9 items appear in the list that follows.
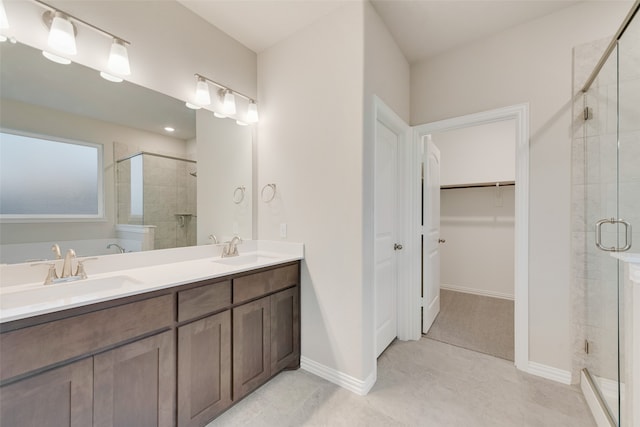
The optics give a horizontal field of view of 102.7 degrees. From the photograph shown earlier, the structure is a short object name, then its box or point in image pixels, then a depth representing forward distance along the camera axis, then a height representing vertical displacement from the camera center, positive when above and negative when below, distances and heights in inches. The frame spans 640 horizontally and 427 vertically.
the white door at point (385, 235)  85.9 -8.0
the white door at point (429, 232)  102.3 -8.6
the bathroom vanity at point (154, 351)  37.0 -25.8
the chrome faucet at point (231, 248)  81.0 -11.7
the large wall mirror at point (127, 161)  51.4 +15.1
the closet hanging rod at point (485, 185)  139.9 +15.4
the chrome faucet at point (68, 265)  52.0 -10.8
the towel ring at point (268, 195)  87.7 +6.2
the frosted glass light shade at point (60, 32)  51.9 +37.0
